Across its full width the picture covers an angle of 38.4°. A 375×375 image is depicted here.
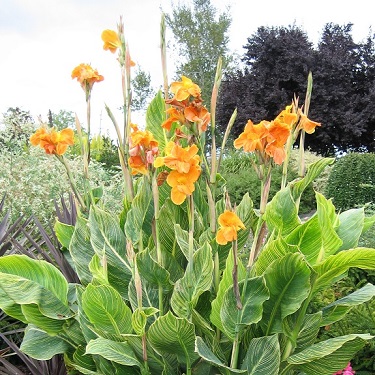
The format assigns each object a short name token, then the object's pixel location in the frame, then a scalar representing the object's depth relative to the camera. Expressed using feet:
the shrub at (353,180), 31.71
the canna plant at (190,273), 4.96
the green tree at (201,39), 84.43
